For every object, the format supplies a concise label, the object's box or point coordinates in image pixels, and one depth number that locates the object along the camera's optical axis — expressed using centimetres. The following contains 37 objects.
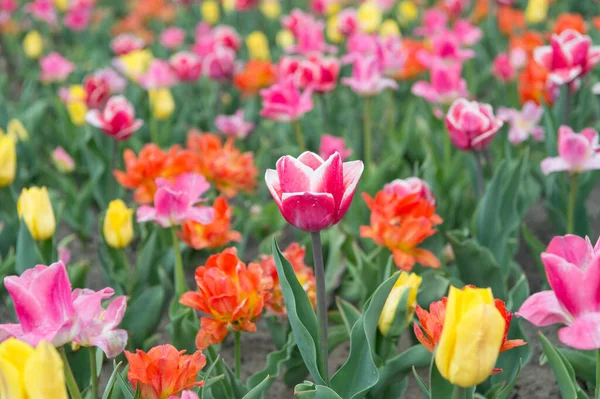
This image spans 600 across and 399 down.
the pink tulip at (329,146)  238
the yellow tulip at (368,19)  389
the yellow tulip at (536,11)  421
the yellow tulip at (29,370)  90
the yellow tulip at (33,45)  434
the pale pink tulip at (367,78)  263
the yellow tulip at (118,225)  186
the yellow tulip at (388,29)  391
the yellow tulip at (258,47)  411
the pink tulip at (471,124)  185
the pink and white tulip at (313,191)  108
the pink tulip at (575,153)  172
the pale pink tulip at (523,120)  255
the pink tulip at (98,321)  115
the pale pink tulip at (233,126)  302
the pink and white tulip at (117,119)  227
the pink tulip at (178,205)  161
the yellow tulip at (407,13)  473
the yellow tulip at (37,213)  179
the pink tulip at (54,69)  380
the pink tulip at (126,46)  386
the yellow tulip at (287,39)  421
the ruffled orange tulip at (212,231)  179
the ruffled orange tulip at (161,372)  119
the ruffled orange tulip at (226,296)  136
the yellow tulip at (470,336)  94
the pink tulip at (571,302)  100
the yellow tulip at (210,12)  504
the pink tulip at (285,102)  239
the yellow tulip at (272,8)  515
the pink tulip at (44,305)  106
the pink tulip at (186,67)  325
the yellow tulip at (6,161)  207
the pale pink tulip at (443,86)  253
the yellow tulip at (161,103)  310
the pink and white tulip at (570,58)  204
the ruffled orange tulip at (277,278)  156
